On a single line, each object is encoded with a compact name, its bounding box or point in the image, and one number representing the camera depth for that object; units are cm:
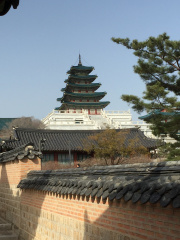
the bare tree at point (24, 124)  5334
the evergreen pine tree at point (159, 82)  1838
